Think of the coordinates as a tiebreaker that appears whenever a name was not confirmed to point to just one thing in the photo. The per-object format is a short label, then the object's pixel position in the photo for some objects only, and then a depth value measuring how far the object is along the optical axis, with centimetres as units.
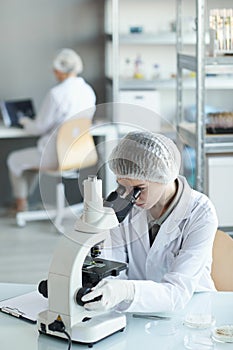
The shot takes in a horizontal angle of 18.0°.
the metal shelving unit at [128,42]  505
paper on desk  197
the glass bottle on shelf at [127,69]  555
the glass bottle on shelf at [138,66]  550
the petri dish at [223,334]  180
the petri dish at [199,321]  189
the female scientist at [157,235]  194
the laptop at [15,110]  541
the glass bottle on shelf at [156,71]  553
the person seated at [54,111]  503
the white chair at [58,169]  472
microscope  173
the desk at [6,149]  571
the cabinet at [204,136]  385
